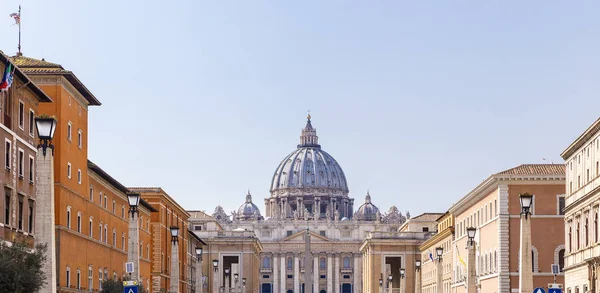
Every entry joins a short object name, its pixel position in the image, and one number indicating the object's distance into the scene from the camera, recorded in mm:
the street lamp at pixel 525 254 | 42656
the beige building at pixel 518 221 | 86000
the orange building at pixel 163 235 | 103812
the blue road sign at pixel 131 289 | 44719
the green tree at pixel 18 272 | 38250
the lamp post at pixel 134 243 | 47656
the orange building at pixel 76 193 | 63562
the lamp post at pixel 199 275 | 90700
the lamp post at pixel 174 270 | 70544
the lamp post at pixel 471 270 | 59953
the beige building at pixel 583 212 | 64875
